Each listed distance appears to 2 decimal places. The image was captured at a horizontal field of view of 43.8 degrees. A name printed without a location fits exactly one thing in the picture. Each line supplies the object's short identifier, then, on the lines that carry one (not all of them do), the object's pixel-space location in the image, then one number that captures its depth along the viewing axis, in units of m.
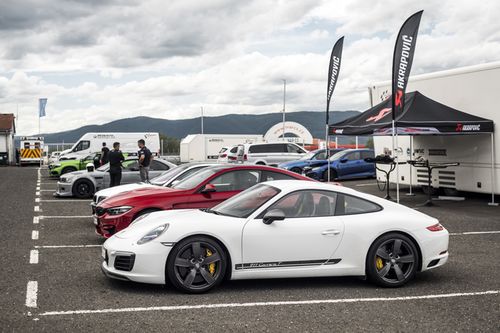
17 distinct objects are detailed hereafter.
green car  26.45
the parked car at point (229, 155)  31.43
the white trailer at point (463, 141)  15.02
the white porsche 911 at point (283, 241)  6.41
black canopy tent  14.62
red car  9.34
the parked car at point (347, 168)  24.83
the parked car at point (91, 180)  17.81
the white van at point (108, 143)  36.12
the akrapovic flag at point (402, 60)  14.12
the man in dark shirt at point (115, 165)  16.64
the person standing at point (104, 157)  21.12
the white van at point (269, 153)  29.81
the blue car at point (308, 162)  25.34
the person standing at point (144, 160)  16.58
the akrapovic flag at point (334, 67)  19.39
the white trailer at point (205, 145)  50.72
